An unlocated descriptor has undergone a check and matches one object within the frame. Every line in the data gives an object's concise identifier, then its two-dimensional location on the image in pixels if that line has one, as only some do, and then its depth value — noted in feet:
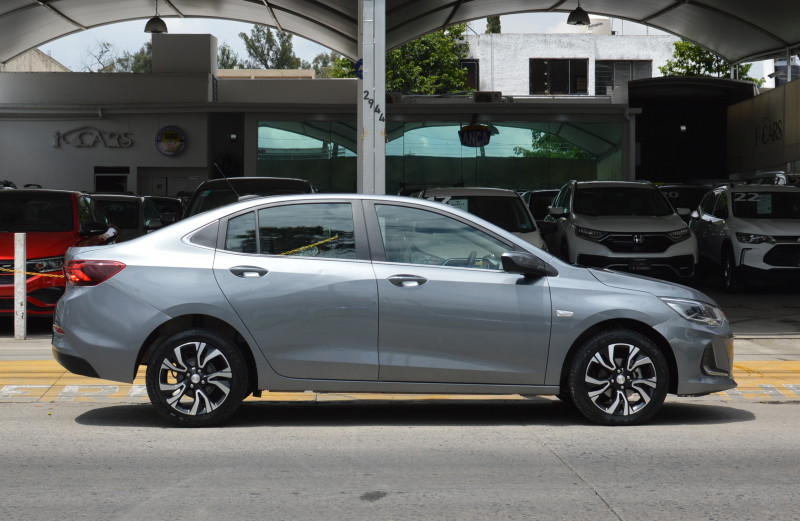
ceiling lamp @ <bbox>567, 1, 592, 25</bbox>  90.94
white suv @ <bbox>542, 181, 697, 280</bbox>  55.52
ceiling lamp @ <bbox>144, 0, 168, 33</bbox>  100.12
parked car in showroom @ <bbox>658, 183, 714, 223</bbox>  83.20
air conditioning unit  103.96
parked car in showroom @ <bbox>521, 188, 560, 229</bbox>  80.79
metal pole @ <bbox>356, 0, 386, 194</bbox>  43.11
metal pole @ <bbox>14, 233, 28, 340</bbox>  39.14
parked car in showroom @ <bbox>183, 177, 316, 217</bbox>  45.84
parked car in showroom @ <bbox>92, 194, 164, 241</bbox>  70.59
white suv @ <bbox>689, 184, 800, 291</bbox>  57.52
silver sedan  23.17
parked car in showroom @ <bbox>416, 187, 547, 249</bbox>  50.44
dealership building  101.50
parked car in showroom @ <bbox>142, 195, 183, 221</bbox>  74.62
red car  40.91
